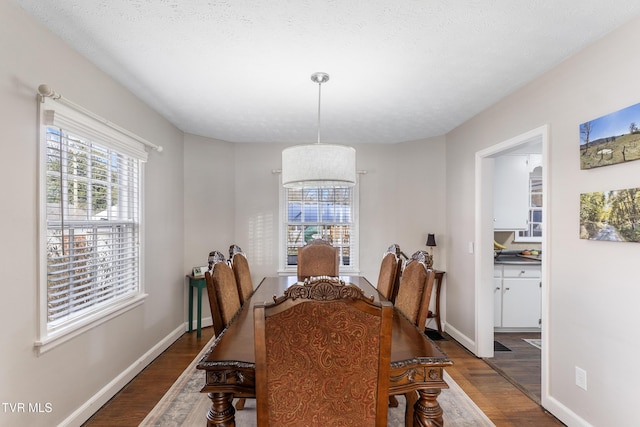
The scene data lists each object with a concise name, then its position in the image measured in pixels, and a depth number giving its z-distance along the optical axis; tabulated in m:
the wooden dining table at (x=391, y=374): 1.40
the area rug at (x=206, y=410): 2.23
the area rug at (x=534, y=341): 3.59
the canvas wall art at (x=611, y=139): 1.76
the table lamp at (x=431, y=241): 4.16
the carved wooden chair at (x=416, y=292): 1.98
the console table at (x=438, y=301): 4.07
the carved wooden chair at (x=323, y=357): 1.18
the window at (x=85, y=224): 1.97
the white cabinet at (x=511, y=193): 4.25
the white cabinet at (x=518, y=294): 3.92
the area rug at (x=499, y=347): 3.50
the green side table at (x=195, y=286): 3.88
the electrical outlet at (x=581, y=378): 2.09
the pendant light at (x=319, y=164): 2.40
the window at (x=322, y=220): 4.75
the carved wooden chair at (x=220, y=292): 1.90
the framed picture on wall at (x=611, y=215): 1.77
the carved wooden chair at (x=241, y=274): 2.52
